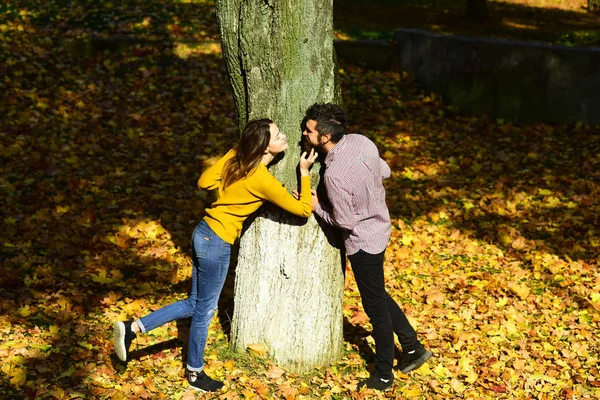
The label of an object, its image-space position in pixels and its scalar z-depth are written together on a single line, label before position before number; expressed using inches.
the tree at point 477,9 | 638.5
